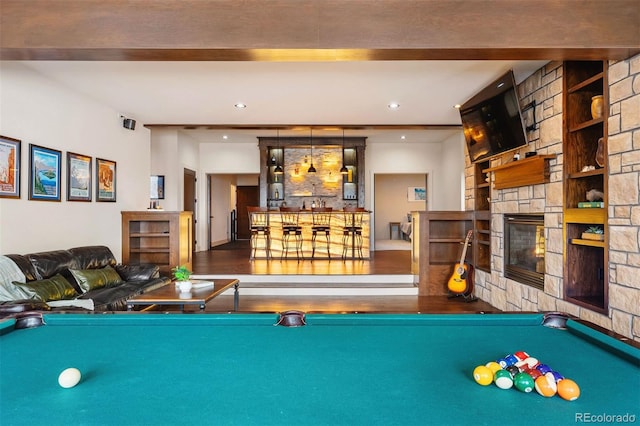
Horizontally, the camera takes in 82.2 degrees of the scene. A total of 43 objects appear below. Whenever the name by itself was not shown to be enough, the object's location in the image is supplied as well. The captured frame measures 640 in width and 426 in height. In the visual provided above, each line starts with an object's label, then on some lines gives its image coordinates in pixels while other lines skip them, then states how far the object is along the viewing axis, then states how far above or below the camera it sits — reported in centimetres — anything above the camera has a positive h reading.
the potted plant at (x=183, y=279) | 372 -71
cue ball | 113 -52
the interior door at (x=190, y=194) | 921 +44
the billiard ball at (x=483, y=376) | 116 -53
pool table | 101 -56
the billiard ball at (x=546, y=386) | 109 -53
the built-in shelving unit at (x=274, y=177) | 954 +91
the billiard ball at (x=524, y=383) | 112 -53
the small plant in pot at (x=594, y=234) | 317 -20
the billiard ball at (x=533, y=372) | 115 -52
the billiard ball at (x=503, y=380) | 114 -53
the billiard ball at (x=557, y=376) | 112 -51
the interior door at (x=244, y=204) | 1323 +26
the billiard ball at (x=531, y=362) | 122 -51
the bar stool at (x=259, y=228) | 779 -36
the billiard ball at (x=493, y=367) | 120 -51
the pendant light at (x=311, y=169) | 854 +98
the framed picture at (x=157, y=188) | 806 +51
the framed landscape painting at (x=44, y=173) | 407 +45
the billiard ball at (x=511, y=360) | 124 -51
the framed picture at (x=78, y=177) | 470 +46
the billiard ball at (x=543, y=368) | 116 -51
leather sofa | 313 -71
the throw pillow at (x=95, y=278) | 402 -76
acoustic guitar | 528 -99
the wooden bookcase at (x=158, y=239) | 596 -46
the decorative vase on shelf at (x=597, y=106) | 318 +92
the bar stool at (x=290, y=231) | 779 -38
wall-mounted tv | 394 +108
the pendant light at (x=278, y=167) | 890 +109
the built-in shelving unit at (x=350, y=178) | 976 +88
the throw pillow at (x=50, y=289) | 319 -72
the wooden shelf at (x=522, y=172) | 372 +43
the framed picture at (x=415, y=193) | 1296 +63
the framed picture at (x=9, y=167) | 368 +46
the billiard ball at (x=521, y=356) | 126 -50
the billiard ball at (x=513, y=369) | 118 -52
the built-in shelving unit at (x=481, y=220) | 538 -13
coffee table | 345 -84
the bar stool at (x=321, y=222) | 787 -24
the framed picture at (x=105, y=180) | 532 +47
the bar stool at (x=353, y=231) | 787 -43
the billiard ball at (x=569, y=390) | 107 -53
